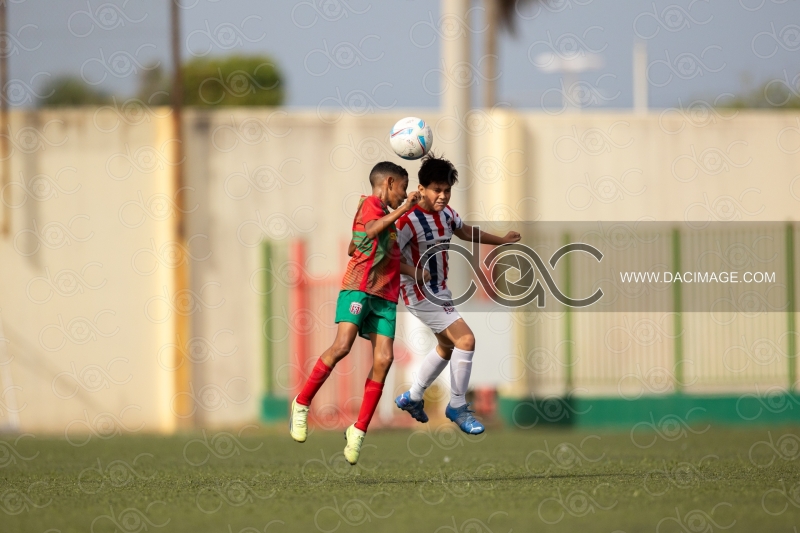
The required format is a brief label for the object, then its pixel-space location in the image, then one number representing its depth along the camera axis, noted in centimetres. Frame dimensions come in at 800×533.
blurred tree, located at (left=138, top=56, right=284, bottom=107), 3150
